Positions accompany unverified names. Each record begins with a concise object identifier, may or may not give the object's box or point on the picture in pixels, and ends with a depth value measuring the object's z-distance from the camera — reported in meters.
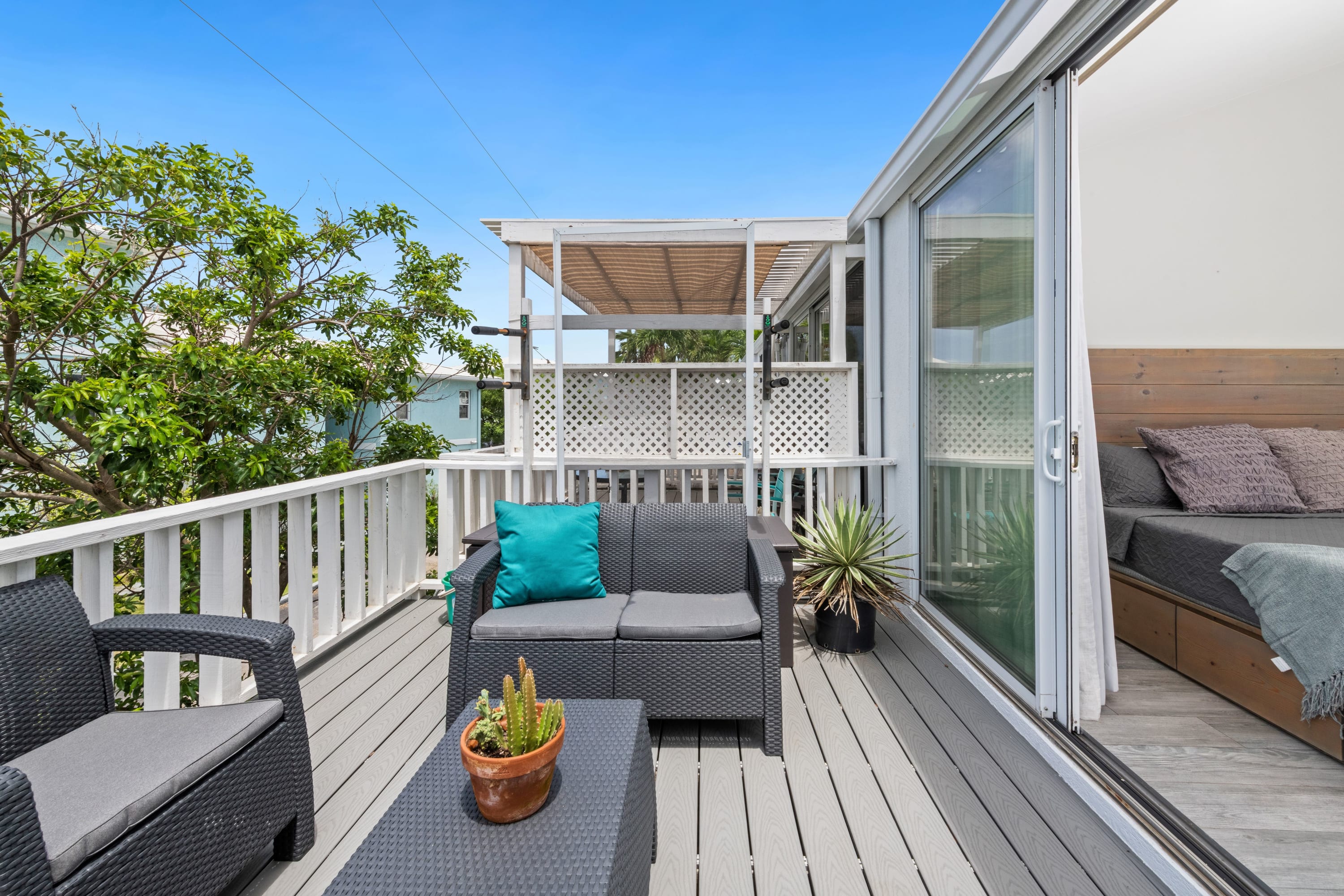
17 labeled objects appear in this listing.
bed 2.30
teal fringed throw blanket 1.92
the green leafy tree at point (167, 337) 3.24
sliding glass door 2.16
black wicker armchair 1.05
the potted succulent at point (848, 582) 3.01
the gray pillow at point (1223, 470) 3.01
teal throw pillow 2.41
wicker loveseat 2.13
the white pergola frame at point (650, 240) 3.39
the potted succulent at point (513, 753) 1.12
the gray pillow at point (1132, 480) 3.22
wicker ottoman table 1.01
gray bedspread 2.44
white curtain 2.03
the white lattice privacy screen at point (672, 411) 4.14
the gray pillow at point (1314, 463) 2.99
